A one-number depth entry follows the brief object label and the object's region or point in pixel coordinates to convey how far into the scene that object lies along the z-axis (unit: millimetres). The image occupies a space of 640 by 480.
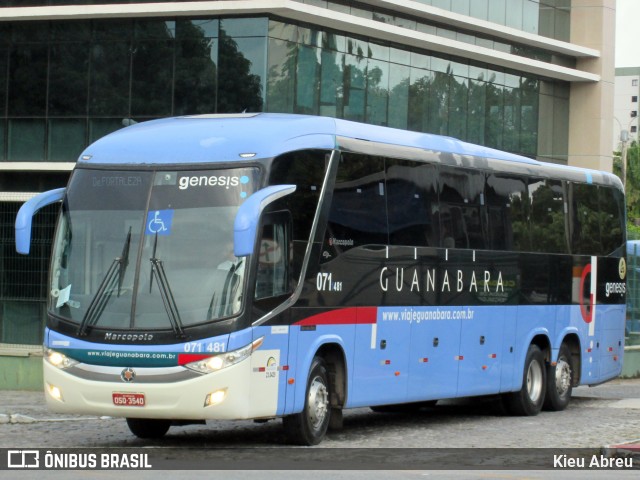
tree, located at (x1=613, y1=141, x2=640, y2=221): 118625
